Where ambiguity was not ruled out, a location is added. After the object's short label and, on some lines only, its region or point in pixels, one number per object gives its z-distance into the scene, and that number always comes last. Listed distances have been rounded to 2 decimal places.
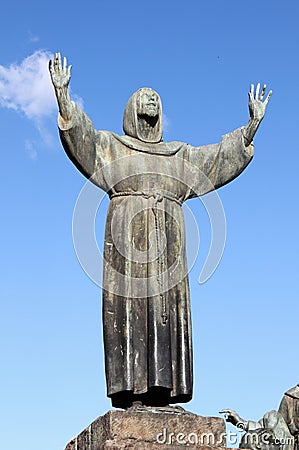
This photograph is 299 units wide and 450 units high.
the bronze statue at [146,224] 10.72
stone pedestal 9.75
